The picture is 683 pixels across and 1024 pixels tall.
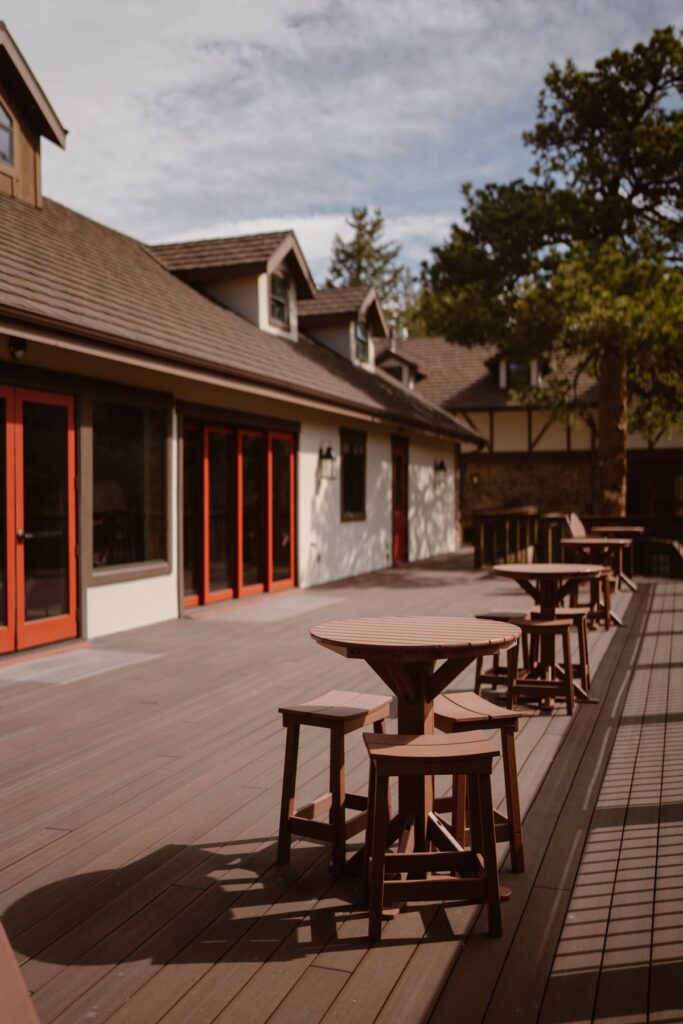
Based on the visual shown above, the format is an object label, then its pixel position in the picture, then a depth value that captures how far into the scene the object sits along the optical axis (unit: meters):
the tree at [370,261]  48.44
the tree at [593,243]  13.88
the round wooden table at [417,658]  3.18
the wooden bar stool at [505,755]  3.38
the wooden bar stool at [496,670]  6.15
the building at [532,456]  24.39
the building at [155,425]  7.61
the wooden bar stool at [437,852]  2.83
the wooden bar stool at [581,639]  6.36
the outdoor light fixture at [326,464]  13.70
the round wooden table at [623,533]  12.07
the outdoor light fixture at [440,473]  20.31
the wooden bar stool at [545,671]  5.82
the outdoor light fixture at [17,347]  6.94
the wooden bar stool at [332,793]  3.36
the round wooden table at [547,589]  6.25
